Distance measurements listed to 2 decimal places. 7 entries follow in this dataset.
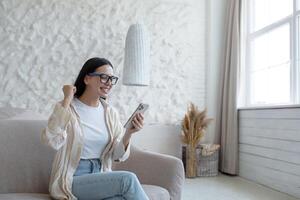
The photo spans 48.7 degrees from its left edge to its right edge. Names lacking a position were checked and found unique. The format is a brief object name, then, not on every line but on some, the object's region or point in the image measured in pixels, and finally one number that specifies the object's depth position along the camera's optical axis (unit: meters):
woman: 1.46
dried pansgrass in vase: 3.82
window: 3.19
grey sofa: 1.70
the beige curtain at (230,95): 3.83
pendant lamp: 3.26
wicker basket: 3.85
